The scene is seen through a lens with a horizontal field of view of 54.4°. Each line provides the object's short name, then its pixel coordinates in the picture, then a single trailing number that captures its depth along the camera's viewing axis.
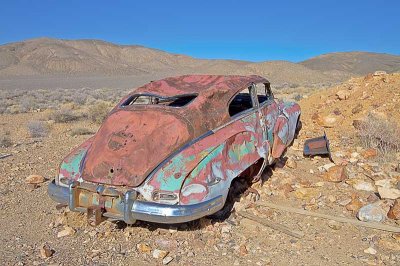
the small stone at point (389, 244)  3.79
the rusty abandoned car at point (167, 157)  3.73
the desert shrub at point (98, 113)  12.18
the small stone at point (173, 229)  4.17
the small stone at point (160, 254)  3.75
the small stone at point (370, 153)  6.15
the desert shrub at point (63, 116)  12.88
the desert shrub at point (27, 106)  16.23
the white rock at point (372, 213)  4.30
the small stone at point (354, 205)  4.64
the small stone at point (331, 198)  4.86
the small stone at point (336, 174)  5.34
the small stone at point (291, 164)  5.95
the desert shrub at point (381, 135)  6.34
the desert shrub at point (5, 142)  8.66
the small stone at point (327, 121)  8.05
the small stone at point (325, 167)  5.77
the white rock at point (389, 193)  4.65
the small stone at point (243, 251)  3.77
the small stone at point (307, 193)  5.01
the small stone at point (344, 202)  4.76
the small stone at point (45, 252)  3.80
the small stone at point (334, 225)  4.22
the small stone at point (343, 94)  9.05
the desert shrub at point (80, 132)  10.19
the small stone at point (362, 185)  5.07
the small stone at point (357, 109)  8.17
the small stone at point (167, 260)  3.65
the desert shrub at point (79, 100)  19.84
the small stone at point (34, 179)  5.86
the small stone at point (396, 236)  3.91
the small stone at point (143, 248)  3.84
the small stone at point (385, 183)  5.02
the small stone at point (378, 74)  9.59
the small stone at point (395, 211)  4.29
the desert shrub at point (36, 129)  10.30
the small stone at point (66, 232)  4.22
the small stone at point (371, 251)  3.75
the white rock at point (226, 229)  4.17
